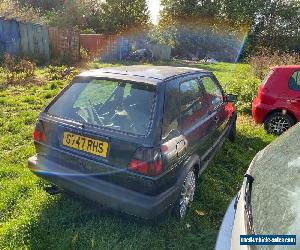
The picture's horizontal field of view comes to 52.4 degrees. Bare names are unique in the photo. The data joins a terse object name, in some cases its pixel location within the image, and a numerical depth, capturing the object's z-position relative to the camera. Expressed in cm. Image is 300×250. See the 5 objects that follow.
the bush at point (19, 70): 1039
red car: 642
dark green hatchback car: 293
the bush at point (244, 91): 895
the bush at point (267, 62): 1445
